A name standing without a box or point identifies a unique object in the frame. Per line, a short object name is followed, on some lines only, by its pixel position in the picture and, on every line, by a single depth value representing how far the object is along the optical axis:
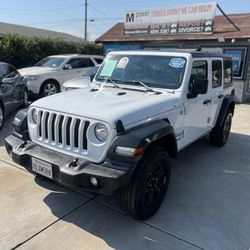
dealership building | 11.45
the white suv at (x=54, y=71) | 9.65
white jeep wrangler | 2.77
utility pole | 34.62
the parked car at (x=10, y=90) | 6.57
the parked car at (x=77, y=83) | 7.87
